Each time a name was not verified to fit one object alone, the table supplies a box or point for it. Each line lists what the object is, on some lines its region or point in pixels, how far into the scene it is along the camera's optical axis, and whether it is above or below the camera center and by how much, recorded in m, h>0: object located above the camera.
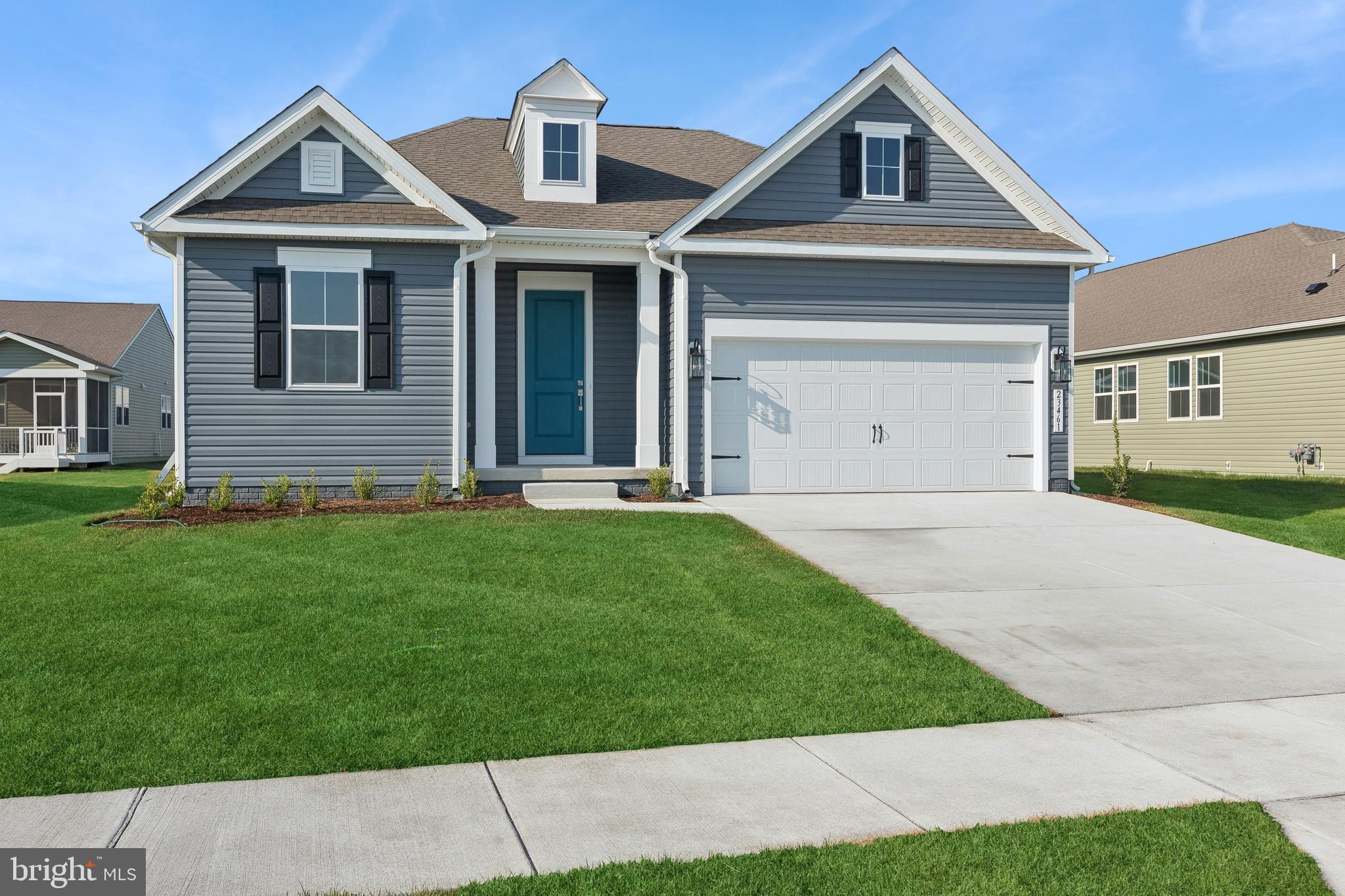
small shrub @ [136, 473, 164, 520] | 10.66 -0.70
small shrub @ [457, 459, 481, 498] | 12.11 -0.56
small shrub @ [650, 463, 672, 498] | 12.62 -0.55
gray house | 12.29 +1.80
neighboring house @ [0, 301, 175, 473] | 26.86 +1.67
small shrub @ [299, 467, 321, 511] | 11.46 -0.66
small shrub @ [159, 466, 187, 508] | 11.28 -0.61
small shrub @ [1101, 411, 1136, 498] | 13.86 -0.54
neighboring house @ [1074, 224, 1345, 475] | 19.00 +1.76
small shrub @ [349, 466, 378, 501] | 12.14 -0.57
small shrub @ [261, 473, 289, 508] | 11.64 -0.65
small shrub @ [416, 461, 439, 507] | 11.89 -0.62
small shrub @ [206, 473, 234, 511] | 11.42 -0.68
